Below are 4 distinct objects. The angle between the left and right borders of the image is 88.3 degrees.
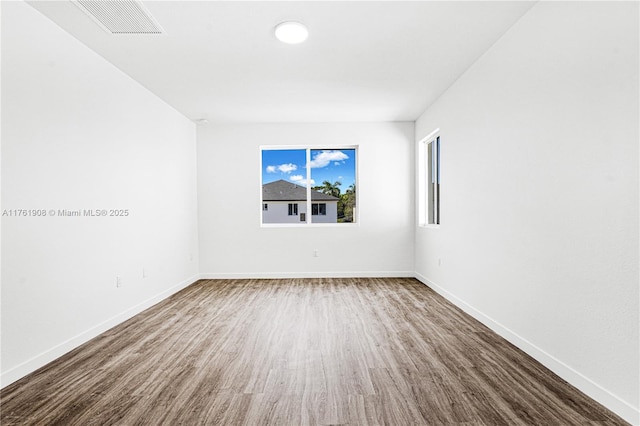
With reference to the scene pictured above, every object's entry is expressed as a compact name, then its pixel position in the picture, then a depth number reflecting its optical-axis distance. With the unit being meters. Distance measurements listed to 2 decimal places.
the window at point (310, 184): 5.53
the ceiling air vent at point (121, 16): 2.24
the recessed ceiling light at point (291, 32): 2.52
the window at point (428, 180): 4.67
